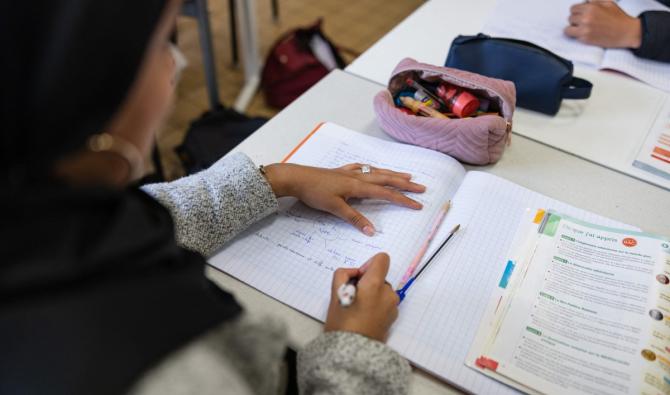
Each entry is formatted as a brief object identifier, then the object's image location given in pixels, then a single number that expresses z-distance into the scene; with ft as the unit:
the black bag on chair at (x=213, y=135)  5.39
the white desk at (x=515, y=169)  2.78
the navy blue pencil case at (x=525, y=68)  3.43
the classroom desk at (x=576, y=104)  3.33
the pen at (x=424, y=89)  3.28
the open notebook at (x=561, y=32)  3.96
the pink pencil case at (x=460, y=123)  2.97
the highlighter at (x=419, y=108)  3.17
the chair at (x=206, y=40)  6.08
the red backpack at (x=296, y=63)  7.08
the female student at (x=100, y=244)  1.15
